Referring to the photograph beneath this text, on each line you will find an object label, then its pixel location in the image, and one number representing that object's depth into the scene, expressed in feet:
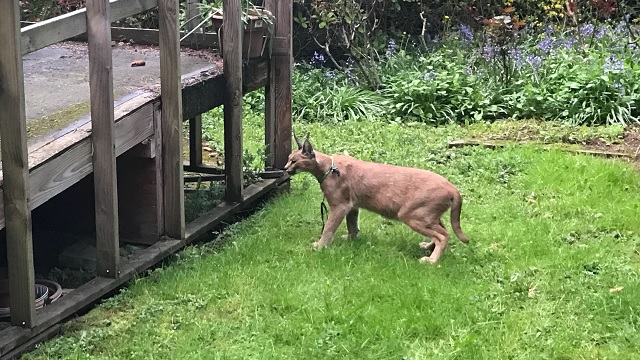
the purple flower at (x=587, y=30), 43.01
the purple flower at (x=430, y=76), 38.86
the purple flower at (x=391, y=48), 43.96
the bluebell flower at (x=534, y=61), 39.09
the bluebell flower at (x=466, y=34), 45.27
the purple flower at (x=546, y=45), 41.88
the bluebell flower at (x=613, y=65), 35.96
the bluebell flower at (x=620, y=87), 34.73
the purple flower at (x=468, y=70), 39.95
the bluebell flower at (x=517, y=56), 39.46
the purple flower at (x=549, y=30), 45.34
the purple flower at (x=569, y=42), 41.81
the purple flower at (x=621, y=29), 43.05
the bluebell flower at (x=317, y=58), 44.56
